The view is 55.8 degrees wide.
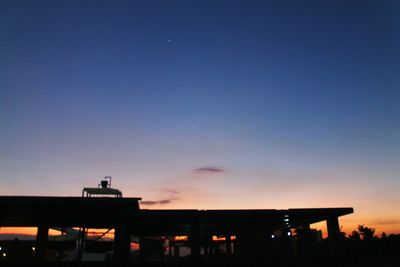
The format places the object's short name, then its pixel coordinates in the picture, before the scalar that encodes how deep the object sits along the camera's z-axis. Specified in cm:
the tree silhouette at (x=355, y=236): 4972
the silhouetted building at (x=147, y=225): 1497
